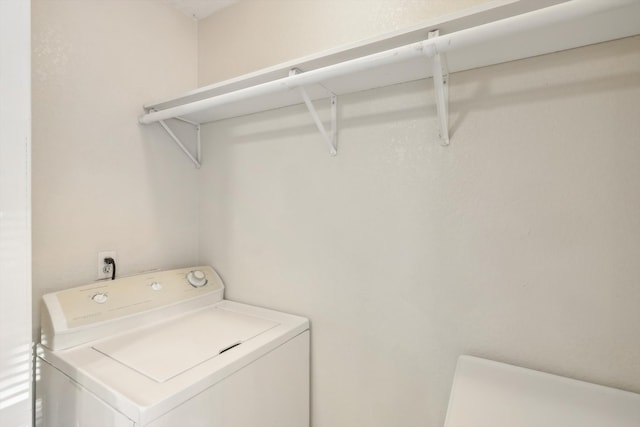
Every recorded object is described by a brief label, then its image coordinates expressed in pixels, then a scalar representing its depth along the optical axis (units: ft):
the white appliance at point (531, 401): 2.68
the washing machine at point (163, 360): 2.91
